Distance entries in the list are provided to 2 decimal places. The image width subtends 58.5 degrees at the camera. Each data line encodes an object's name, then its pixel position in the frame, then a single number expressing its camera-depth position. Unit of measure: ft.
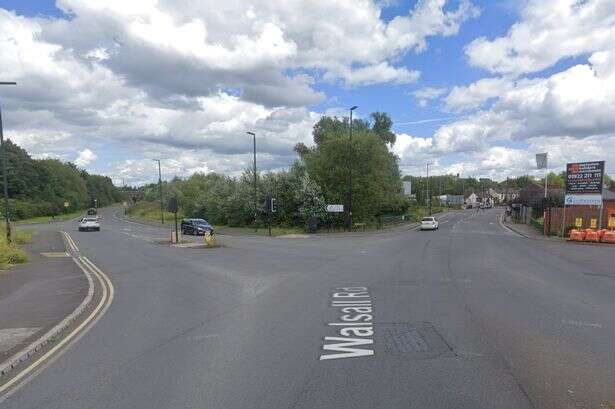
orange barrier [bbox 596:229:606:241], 108.17
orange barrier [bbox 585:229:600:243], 108.60
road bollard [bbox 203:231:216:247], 100.48
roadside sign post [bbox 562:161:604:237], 117.91
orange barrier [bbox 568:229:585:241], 111.96
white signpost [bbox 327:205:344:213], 157.07
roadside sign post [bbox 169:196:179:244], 113.60
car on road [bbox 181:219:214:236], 159.74
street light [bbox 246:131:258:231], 169.55
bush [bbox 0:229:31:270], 66.70
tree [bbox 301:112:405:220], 171.73
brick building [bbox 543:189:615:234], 124.77
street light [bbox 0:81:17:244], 91.40
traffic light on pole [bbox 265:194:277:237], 146.20
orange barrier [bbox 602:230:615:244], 106.52
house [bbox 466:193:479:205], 600.39
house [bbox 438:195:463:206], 543.88
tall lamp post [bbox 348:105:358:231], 158.71
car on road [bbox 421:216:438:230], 170.29
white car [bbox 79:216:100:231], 188.14
